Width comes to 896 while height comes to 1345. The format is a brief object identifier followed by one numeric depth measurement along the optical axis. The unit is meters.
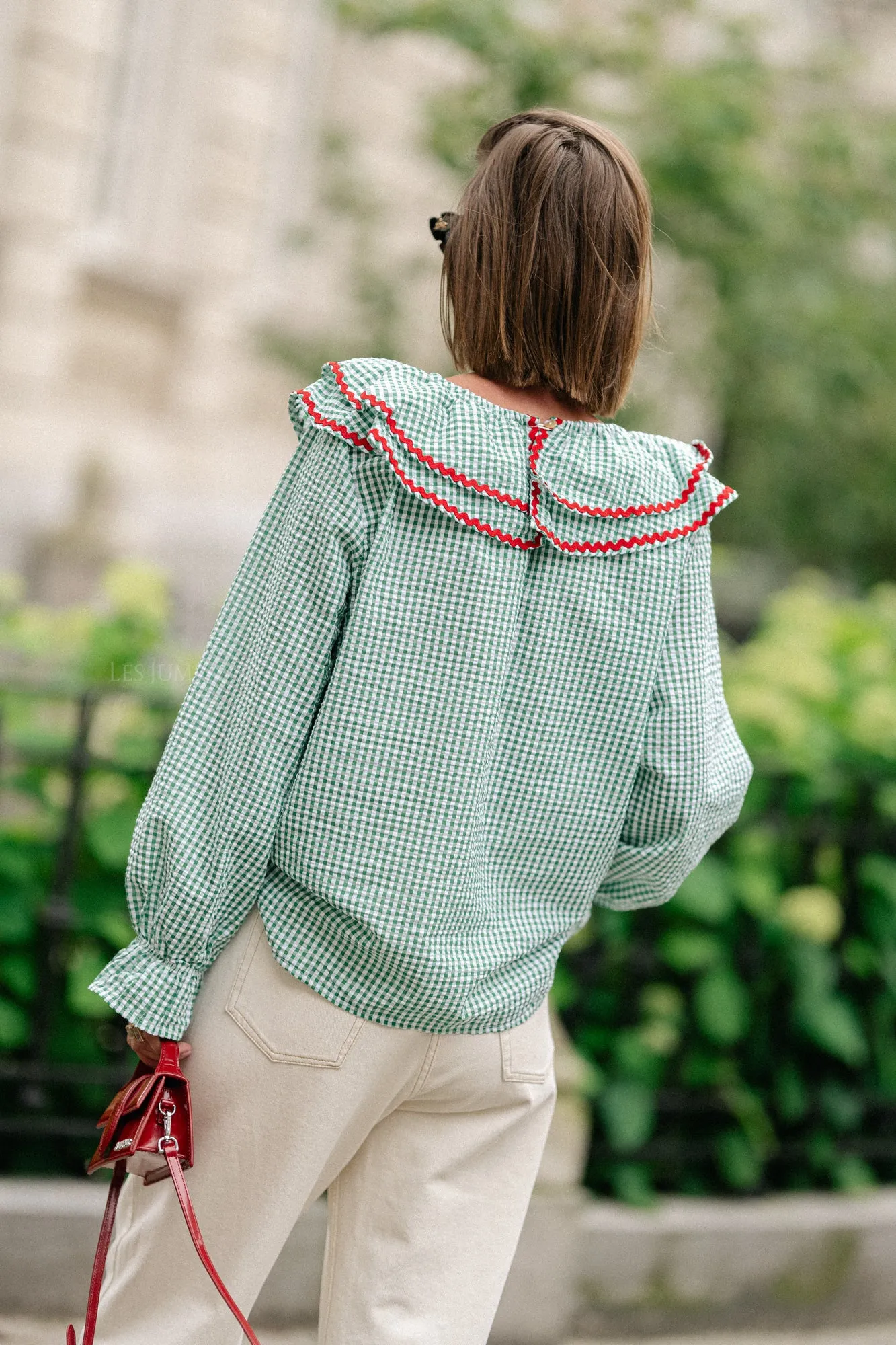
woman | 2.58
